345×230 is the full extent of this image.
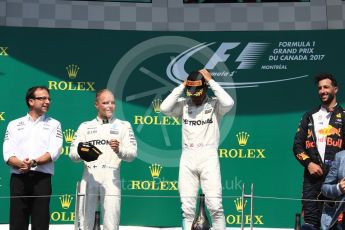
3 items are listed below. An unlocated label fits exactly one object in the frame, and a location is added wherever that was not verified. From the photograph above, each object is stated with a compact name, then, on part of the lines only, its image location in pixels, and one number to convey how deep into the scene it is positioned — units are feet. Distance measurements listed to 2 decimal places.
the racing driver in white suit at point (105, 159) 37.29
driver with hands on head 37.60
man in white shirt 36.06
